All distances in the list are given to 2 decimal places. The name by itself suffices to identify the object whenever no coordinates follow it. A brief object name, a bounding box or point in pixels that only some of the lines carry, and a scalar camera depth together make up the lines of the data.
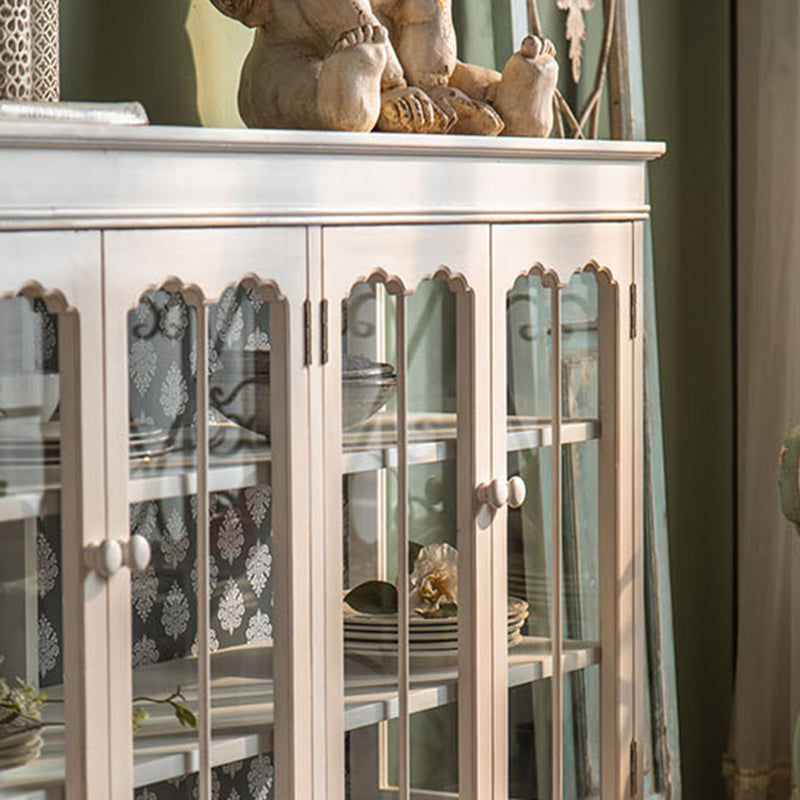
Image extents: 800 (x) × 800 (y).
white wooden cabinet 3.41
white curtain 4.79
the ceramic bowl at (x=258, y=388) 3.53
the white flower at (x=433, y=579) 3.76
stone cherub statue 3.68
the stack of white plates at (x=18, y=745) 3.39
